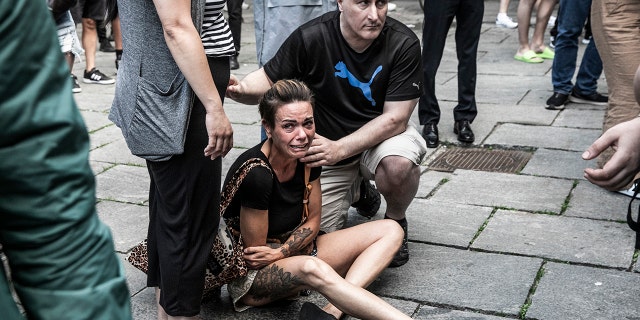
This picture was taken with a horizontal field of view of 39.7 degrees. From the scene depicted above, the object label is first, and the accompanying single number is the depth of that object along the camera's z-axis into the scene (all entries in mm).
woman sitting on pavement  3203
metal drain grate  5277
